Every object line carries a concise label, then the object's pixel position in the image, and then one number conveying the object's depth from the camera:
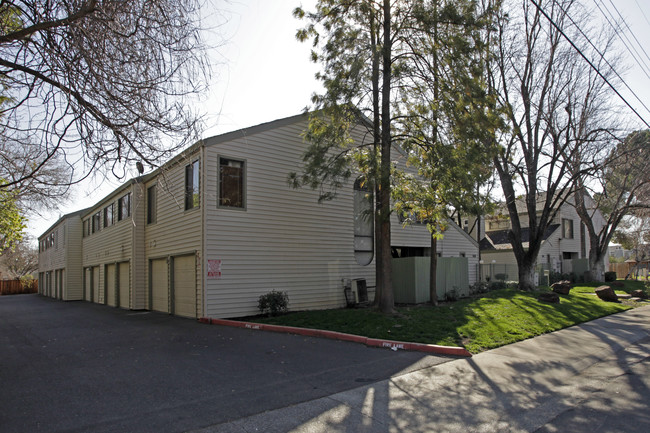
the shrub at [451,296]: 17.31
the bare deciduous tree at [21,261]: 57.50
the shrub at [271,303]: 13.23
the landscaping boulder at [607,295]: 17.98
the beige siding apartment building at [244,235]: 12.88
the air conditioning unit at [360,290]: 15.69
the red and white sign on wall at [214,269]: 12.55
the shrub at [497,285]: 22.72
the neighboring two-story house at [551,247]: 33.53
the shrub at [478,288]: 20.67
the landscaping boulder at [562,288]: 18.86
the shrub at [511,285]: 23.11
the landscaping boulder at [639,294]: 19.72
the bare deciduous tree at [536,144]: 19.41
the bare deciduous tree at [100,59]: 5.55
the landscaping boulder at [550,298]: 15.53
